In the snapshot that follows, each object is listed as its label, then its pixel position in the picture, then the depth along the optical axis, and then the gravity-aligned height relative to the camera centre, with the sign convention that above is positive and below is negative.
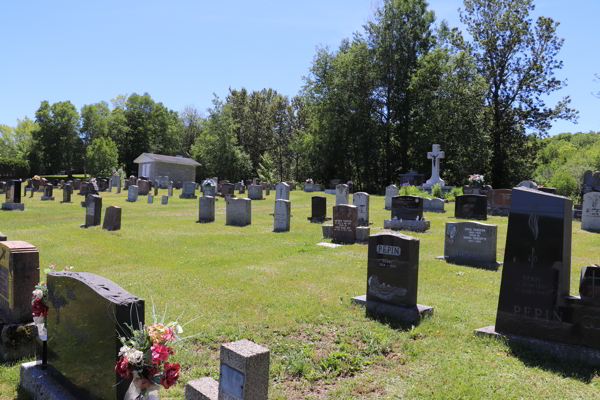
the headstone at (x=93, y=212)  16.78 -1.34
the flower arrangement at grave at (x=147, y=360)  3.18 -1.35
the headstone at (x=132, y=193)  28.79 -0.95
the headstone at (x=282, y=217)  16.36 -1.21
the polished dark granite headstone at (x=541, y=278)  5.36 -1.09
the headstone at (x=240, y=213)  18.06 -1.26
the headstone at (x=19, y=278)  5.50 -1.34
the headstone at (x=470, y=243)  10.73 -1.28
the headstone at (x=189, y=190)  32.84 -0.68
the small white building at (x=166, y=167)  46.22 +1.48
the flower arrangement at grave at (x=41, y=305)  4.43 -1.34
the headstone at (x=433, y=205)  22.81 -0.71
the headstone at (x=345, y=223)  13.72 -1.12
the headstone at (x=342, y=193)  22.41 -0.28
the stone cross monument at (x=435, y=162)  33.06 +2.28
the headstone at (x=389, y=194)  24.66 -0.24
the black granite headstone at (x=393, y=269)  6.70 -1.26
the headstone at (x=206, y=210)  18.97 -1.23
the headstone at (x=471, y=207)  19.78 -0.65
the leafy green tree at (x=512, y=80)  39.25 +10.71
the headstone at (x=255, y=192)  31.33 -0.59
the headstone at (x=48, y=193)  28.29 -1.17
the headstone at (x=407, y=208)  16.98 -0.68
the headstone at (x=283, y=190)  23.04 -0.27
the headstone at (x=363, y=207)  17.95 -0.78
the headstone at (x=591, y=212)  16.61 -0.57
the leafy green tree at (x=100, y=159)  53.56 +2.29
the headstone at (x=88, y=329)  3.44 -1.34
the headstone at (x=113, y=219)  15.92 -1.52
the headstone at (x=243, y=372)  3.33 -1.49
